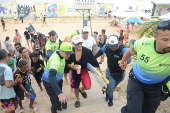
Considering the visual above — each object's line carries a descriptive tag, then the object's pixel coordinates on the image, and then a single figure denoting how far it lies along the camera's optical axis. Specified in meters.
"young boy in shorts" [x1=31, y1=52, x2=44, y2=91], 3.94
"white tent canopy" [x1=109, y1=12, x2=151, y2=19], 15.45
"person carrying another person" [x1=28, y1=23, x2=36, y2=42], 10.94
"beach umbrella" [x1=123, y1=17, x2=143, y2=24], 13.29
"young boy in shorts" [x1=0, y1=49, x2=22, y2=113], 2.51
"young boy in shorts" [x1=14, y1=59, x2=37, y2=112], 2.98
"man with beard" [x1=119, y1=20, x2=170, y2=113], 1.73
